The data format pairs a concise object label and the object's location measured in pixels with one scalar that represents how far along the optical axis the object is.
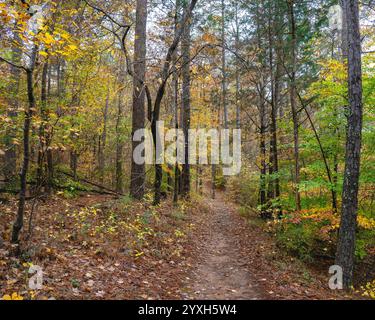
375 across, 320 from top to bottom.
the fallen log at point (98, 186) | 11.66
